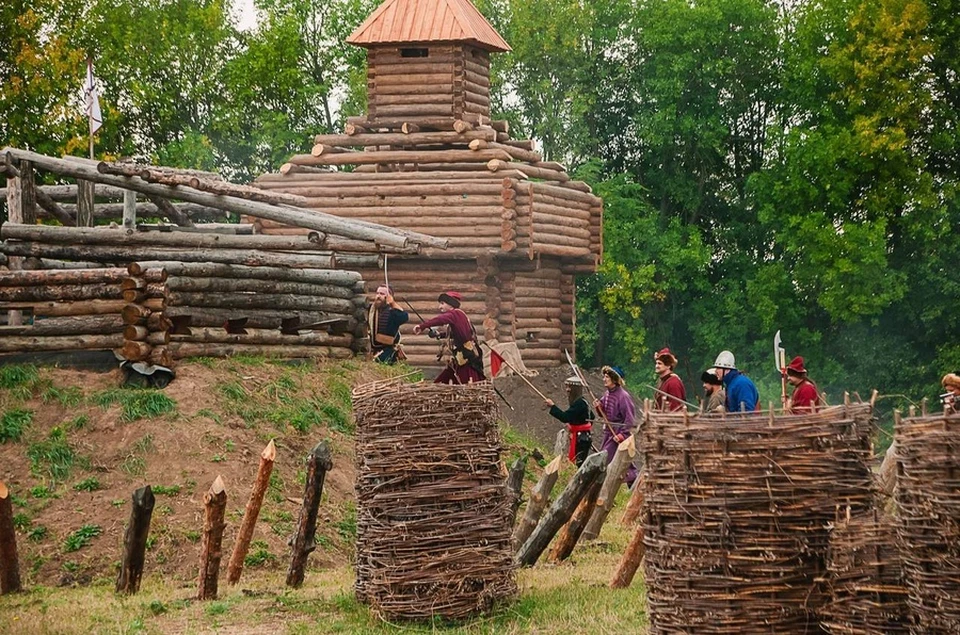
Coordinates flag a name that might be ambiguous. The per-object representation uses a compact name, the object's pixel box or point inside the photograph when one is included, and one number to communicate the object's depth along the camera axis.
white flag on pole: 23.38
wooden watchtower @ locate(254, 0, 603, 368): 32.22
